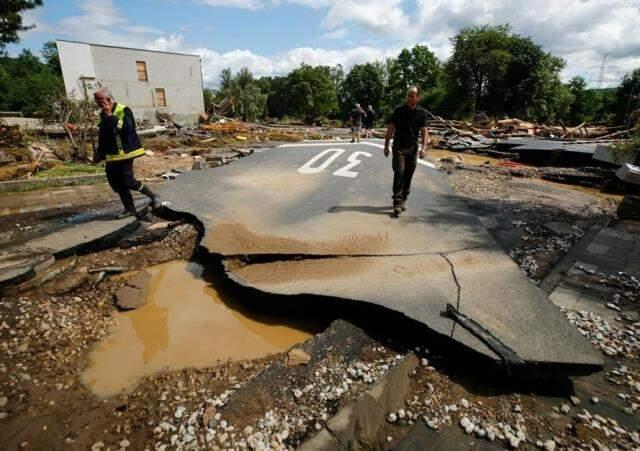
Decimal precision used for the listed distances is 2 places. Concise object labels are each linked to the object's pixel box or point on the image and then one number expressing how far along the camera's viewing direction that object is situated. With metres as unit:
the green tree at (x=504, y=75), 29.38
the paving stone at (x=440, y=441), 1.69
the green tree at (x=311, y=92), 45.25
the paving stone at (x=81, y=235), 3.53
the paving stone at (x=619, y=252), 3.78
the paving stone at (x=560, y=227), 4.65
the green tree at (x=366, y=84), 46.12
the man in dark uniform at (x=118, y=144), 4.00
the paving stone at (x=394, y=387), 1.89
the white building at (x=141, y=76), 23.05
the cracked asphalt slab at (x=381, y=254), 2.23
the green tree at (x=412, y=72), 42.94
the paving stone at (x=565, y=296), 2.87
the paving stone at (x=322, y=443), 1.59
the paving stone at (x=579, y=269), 3.43
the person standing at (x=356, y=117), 11.57
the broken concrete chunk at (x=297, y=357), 2.18
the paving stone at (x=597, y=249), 3.89
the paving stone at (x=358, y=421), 1.67
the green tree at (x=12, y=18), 12.88
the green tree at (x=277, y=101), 51.87
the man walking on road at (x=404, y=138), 4.30
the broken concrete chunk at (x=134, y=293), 3.09
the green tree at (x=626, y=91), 30.60
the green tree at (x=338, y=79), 54.56
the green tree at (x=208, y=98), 32.61
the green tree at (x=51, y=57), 51.62
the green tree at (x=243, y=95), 35.81
